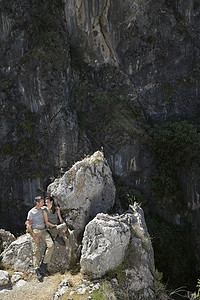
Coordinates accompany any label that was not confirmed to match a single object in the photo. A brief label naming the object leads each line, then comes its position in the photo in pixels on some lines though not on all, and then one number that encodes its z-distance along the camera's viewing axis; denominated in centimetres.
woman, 584
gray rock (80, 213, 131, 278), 528
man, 564
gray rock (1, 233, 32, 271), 594
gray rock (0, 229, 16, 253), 740
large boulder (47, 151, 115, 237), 645
